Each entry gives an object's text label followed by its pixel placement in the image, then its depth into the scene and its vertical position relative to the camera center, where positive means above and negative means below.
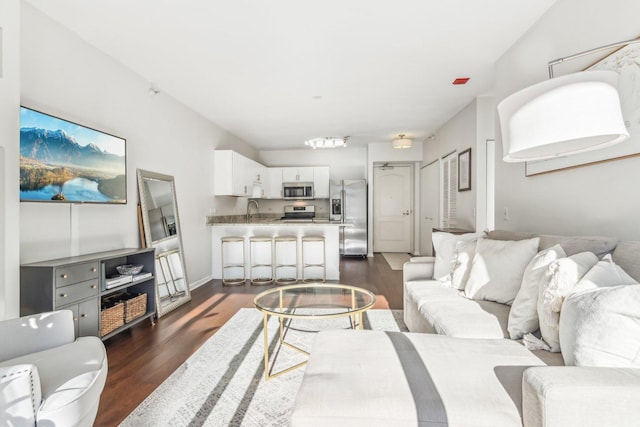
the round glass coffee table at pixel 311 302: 2.02 -0.70
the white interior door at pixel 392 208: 7.61 +0.01
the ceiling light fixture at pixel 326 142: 5.61 +1.22
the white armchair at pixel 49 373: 0.98 -0.65
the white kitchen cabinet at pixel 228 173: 5.10 +0.62
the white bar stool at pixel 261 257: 5.01 -0.77
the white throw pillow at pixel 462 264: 2.41 -0.45
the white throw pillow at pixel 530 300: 1.61 -0.49
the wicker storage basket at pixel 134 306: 2.73 -0.87
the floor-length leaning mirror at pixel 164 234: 3.30 -0.27
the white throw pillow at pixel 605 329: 1.05 -0.43
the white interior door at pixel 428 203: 5.97 +0.11
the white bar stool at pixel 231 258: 4.88 -0.78
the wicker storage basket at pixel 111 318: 2.46 -0.88
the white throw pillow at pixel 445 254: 2.67 -0.40
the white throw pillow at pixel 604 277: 1.28 -0.29
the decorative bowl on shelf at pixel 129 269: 2.81 -0.54
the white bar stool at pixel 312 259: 4.93 -0.80
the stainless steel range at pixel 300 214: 7.27 -0.11
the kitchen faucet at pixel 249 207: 6.78 +0.05
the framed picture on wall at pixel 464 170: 4.21 +0.54
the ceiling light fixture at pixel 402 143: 5.87 +1.25
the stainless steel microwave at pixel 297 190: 7.07 +0.44
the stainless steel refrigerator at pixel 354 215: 6.92 -0.13
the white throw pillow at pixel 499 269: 1.99 -0.41
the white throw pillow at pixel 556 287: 1.40 -0.36
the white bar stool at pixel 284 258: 4.94 -0.78
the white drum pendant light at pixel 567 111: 0.93 +0.30
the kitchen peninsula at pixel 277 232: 4.97 -0.37
